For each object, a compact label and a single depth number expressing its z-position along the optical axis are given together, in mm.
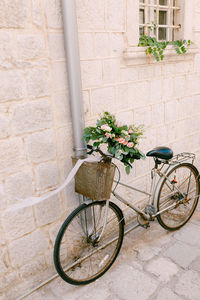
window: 3719
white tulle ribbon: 2600
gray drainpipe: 2451
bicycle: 2809
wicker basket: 2469
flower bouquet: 2438
